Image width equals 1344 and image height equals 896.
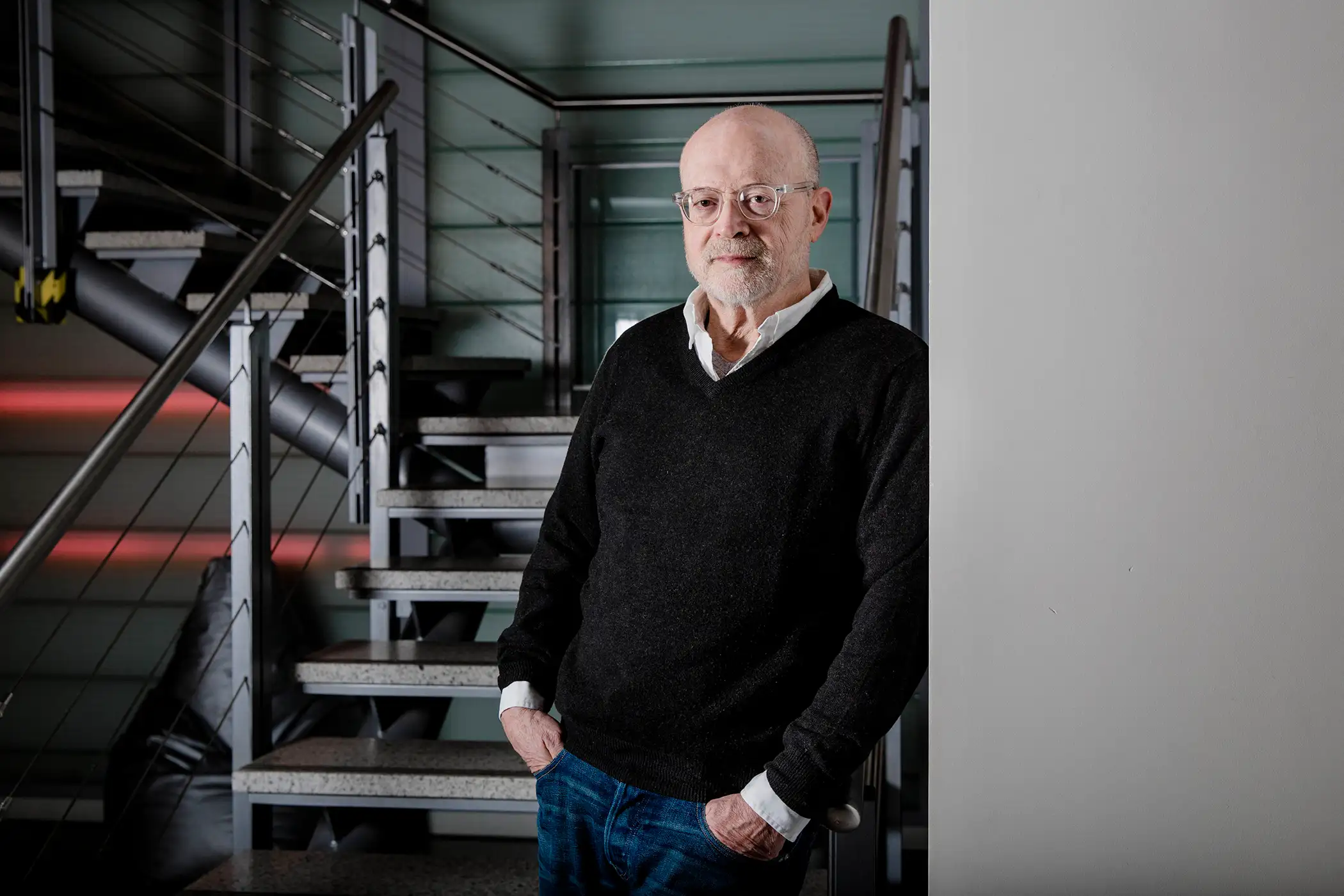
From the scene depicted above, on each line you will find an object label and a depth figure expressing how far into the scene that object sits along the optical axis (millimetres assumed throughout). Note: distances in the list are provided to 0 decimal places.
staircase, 2195
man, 1098
